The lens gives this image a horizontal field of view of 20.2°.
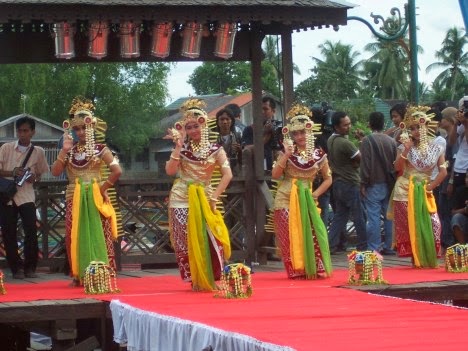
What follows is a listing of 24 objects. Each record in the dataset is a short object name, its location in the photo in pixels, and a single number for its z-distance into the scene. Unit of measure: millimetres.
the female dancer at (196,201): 11211
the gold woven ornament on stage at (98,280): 11133
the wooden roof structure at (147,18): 12867
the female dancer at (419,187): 12922
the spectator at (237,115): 14762
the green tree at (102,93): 51219
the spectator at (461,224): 13555
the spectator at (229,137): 14391
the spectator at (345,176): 14711
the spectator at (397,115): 14828
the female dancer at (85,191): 11872
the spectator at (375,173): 14562
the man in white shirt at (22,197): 13156
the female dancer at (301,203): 12234
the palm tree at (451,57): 72625
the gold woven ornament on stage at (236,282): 10430
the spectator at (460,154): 13453
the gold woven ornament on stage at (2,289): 11284
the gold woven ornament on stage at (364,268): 11180
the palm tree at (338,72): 63991
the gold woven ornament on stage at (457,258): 12164
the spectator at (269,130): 14797
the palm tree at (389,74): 70875
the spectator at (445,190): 14495
